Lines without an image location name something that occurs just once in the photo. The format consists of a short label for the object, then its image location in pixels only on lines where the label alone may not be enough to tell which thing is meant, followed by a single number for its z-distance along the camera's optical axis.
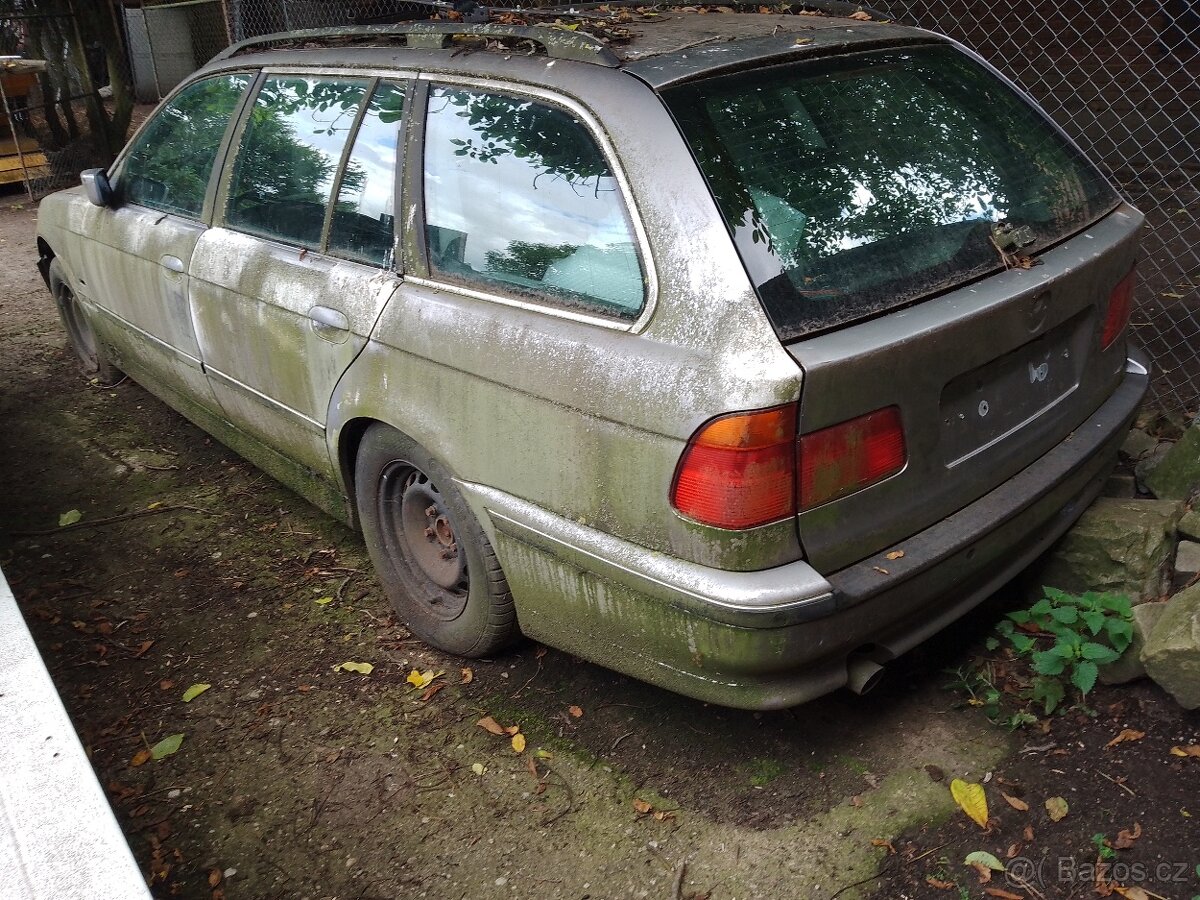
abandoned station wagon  2.27
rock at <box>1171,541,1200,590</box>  3.08
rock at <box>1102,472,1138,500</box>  3.63
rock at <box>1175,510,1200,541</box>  3.17
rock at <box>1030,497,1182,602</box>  3.07
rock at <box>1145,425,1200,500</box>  3.46
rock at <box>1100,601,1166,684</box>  2.81
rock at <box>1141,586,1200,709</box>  2.62
